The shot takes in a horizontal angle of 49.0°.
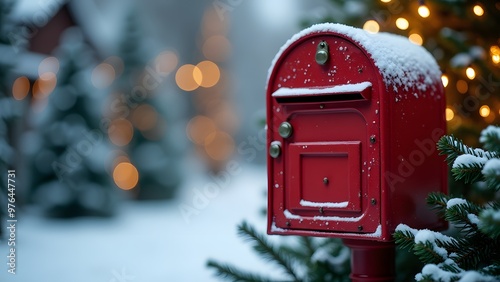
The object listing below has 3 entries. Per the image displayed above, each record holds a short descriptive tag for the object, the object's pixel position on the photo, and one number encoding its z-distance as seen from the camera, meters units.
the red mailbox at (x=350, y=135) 1.92
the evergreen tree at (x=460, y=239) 1.67
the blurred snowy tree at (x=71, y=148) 7.03
